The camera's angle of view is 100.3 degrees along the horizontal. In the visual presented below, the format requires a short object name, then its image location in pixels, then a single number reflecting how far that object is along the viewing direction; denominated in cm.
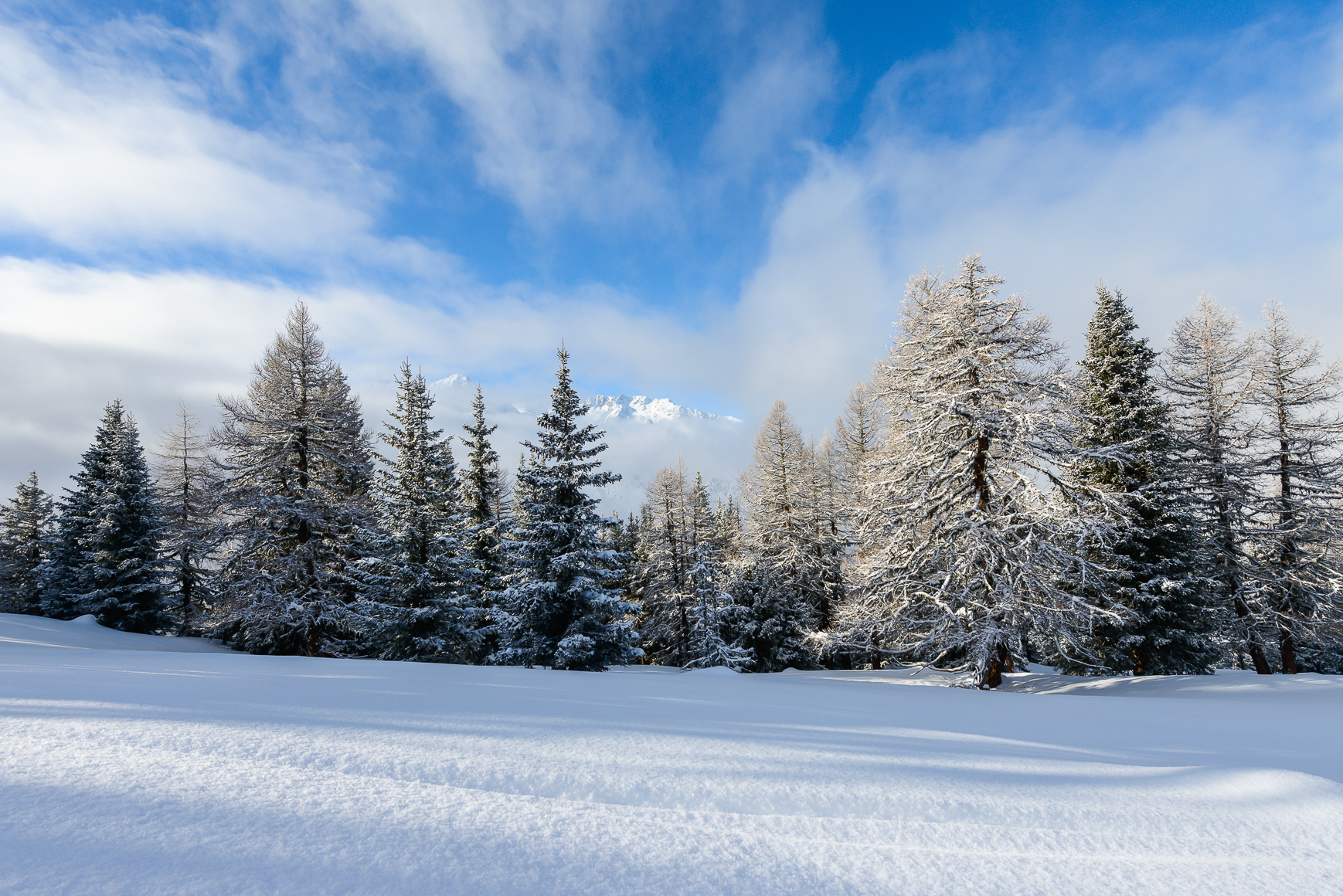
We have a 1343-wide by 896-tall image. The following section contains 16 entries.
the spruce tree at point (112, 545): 2414
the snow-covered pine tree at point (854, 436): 2719
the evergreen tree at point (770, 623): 2505
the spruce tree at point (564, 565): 1546
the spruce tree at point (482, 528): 2023
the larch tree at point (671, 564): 2850
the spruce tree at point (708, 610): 2389
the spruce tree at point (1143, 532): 1583
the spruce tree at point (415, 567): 1867
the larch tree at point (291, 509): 1783
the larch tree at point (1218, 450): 1722
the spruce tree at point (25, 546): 3066
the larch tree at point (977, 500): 1285
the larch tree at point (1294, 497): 1683
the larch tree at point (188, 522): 1898
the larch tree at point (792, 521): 2592
